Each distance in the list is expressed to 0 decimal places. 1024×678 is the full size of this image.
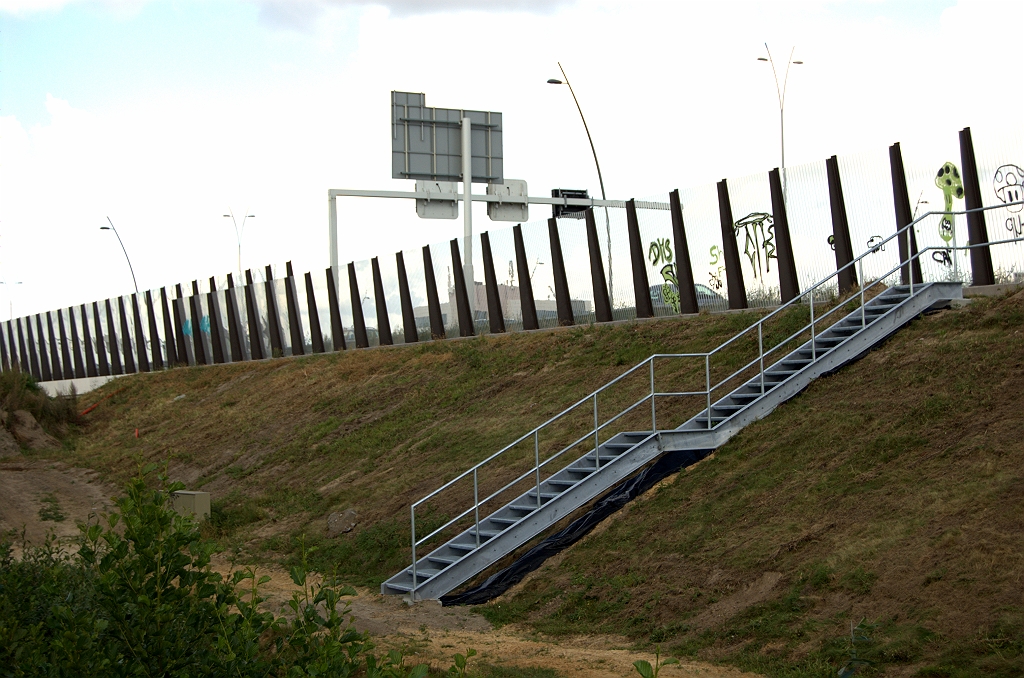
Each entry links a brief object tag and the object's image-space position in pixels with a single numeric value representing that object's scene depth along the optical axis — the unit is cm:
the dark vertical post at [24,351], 7719
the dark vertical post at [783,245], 2019
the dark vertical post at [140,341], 5797
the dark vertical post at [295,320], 4156
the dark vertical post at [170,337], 5419
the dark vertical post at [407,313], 3350
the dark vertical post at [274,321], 4309
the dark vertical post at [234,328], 4750
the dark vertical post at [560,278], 2576
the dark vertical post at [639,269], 2366
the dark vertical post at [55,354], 7138
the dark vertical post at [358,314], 3665
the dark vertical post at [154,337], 5600
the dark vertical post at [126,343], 5994
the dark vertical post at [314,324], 3976
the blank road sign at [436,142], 3525
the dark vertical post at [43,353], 7326
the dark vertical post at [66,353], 6962
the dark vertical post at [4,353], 8056
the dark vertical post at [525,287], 2705
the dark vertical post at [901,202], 1798
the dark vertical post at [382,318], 3503
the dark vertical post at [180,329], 5338
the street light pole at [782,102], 3900
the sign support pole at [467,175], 3447
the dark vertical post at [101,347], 6384
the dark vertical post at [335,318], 3834
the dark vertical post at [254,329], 4566
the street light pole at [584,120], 3712
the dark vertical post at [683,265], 2230
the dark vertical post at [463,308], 3031
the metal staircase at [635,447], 1348
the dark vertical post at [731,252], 2123
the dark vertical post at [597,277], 2478
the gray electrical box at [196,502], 1938
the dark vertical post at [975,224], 1691
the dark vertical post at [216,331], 4959
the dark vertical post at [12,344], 7931
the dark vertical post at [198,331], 5156
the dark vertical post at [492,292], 2867
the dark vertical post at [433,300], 3209
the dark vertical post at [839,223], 1917
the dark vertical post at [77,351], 6799
